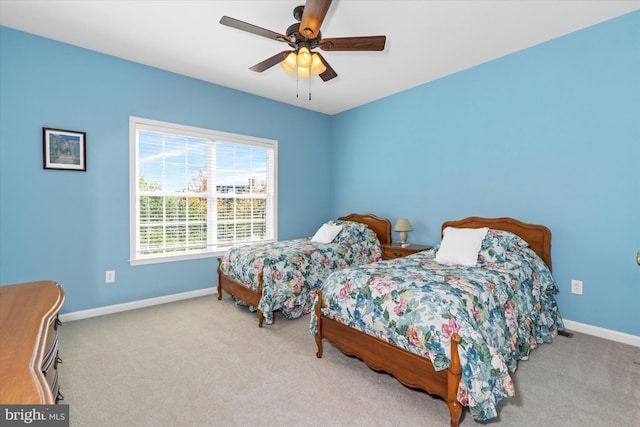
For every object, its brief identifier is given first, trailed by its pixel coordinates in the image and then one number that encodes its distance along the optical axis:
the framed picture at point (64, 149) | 3.08
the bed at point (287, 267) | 3.15
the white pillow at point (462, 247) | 2.86
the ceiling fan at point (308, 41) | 2.05
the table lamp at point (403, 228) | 4.07
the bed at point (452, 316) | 1.66
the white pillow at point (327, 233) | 4.07
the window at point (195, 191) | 3.69
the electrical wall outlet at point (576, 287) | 2.93
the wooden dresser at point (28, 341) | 0.72
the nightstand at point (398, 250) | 3.80
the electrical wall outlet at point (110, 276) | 3.42
